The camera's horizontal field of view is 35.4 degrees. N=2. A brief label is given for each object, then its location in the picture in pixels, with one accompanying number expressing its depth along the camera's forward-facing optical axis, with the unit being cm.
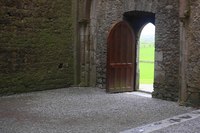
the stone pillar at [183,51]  663
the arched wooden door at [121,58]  832
